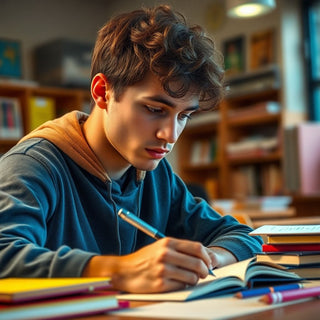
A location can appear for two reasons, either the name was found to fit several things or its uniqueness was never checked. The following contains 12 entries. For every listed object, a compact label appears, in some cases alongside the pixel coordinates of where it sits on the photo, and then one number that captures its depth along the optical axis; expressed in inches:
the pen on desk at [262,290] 38.2
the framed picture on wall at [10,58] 247.3
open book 38.1
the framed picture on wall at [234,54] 227.3
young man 49.4
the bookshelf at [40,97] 221.0
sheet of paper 32.4
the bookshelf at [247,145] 212.5
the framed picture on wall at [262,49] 215.8
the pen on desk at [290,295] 36.5
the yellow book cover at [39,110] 224.8
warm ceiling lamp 137.6
